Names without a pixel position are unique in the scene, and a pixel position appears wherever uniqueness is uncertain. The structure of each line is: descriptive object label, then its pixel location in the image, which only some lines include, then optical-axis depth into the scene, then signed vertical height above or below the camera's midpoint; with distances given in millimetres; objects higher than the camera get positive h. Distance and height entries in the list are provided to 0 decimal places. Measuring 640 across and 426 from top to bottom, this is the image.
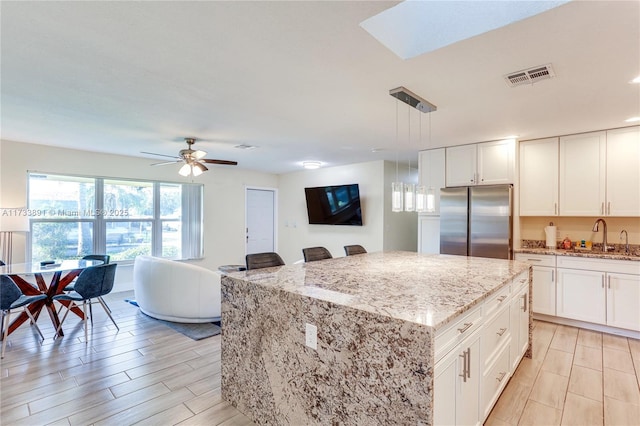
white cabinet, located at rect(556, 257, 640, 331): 3496 -943
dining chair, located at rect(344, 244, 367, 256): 3951 -491
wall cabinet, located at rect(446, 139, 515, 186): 4254 +679
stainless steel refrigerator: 4172 -138
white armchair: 3816 -988
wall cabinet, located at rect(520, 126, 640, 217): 3682 +461
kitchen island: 1406 -681
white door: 7554 -212
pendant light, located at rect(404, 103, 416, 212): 2836 +128
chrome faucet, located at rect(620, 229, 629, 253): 3895 -378
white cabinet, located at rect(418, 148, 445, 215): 4844 +665
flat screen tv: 6262 +136
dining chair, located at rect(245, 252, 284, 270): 2877 -466
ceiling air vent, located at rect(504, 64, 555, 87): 2201 +995
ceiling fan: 4254 +705
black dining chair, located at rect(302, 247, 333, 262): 3574 -502
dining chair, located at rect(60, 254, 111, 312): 3909 -671
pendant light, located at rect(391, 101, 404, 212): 2812 +154
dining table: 3420 -861
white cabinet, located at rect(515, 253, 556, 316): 3994 -934
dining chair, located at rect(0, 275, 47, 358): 3062 -876
